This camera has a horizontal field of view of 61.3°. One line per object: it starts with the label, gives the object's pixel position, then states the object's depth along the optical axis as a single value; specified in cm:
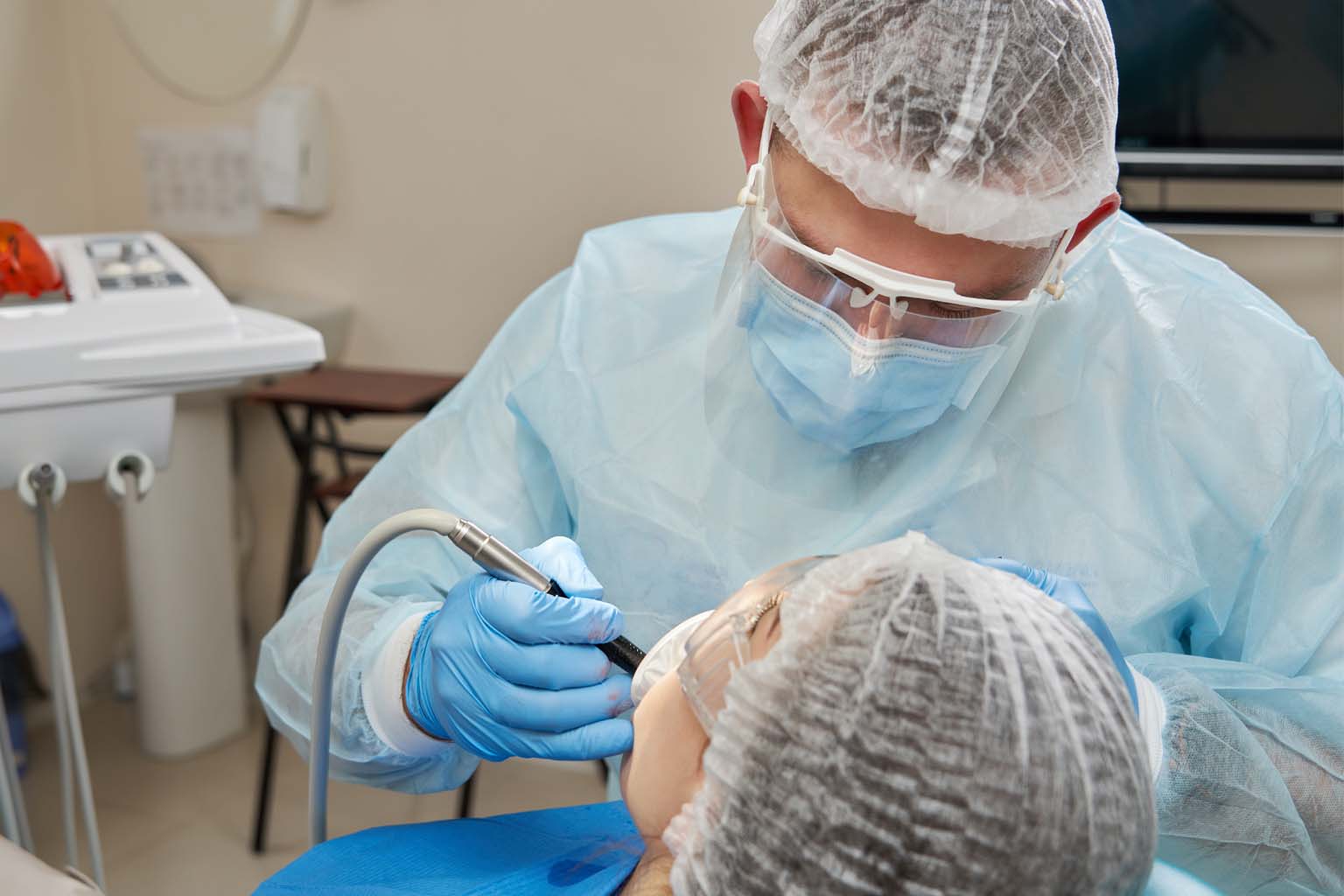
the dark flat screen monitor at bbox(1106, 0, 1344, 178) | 160
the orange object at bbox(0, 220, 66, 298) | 130
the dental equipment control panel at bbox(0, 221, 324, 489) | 119
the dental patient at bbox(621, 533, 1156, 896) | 56
